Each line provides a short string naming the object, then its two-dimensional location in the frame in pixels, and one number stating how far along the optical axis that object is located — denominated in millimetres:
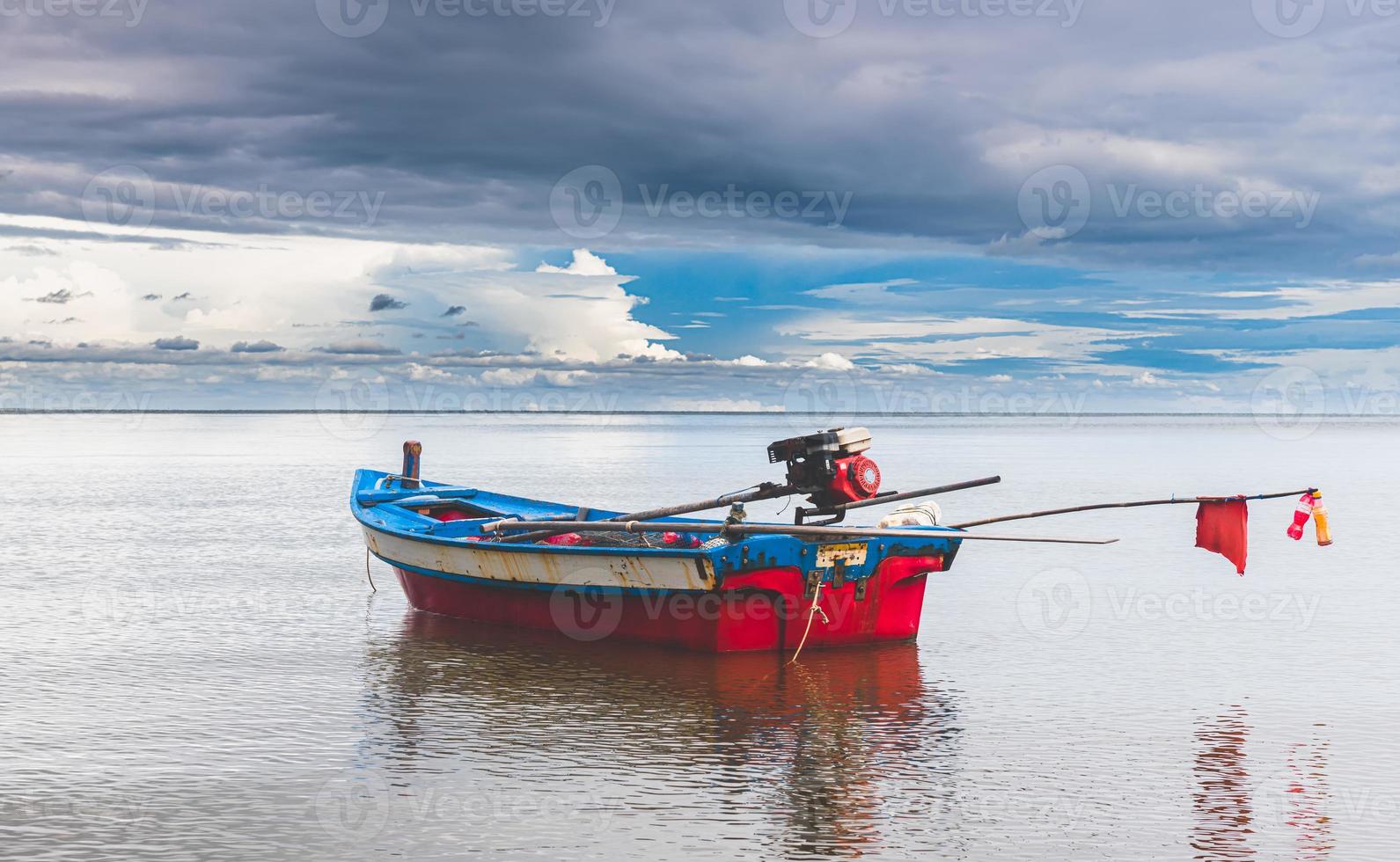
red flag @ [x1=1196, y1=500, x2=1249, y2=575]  17828
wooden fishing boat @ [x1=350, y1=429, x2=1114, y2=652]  17312
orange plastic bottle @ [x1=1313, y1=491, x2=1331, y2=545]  16578
